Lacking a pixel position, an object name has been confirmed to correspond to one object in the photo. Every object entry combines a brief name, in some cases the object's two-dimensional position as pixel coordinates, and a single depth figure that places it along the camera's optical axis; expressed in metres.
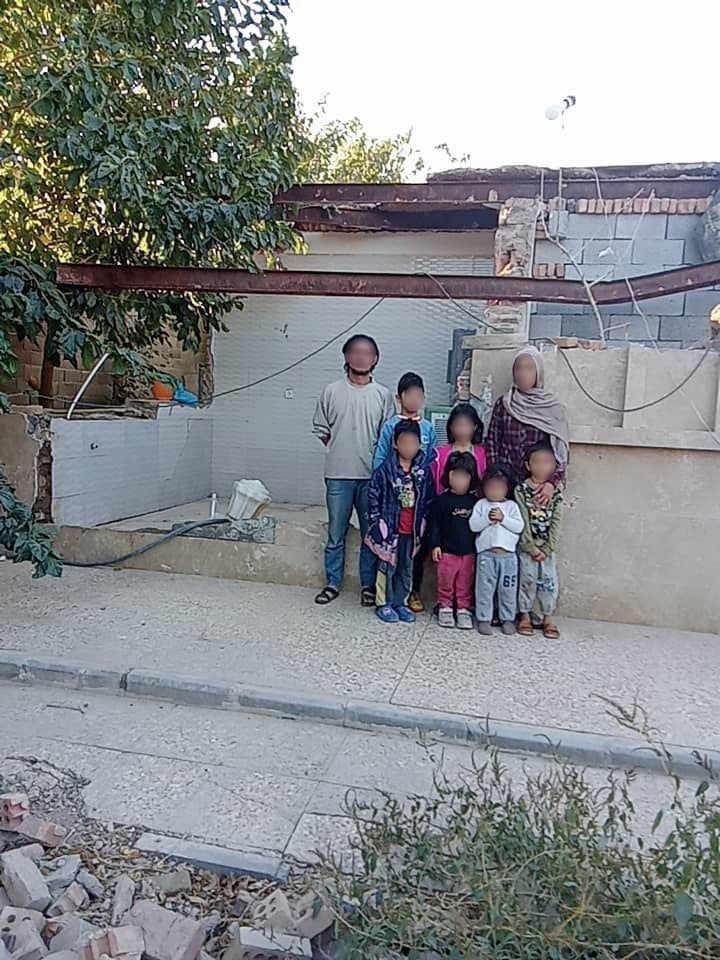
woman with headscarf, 4.38
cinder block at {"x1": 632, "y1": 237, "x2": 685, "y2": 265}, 6.21
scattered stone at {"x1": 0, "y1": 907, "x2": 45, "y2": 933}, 1.92
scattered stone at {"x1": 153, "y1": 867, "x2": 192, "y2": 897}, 2.16
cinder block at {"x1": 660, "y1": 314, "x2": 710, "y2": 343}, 6.23
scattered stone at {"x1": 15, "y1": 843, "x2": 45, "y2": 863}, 2.25
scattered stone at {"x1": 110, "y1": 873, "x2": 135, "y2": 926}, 2.03
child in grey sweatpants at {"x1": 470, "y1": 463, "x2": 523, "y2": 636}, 4.25
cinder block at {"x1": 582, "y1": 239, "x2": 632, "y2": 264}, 6.35
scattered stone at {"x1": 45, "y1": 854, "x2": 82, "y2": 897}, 2.12
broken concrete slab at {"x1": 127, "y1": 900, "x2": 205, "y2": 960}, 1.84
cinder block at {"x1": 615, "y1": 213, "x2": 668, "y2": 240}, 6.25
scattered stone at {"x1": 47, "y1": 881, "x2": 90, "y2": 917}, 2.02
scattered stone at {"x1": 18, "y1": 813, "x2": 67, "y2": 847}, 2.33
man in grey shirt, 4.69
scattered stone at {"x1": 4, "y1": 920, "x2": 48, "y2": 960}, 1.81
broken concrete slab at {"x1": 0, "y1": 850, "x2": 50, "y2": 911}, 2.03
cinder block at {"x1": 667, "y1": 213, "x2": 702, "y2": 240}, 6.16
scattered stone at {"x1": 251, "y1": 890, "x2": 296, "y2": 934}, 1.92
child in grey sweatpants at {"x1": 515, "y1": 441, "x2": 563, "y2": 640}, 4.29
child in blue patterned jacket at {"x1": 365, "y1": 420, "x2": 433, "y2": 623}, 4.42
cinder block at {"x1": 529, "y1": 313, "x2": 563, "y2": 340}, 6.55
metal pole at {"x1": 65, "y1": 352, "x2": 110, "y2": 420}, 5.76
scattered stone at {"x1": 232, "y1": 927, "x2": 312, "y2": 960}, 1.84
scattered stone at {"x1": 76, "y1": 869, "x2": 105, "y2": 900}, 2.13
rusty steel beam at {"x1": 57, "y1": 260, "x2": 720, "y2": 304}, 4.25
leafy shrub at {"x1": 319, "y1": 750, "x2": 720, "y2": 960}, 1.57
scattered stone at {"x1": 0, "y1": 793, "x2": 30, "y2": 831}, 2.37
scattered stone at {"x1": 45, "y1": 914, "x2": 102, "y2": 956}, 1.89
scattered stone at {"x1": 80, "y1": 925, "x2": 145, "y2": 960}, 1.79
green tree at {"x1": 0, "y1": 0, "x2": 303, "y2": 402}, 3.93
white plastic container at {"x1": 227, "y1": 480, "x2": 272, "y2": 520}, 5.33
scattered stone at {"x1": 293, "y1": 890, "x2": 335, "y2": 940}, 1.86
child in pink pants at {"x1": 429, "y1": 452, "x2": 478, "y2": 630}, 4.38
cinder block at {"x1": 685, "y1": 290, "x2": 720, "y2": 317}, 6.20
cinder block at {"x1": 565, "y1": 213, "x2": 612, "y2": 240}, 6.36
